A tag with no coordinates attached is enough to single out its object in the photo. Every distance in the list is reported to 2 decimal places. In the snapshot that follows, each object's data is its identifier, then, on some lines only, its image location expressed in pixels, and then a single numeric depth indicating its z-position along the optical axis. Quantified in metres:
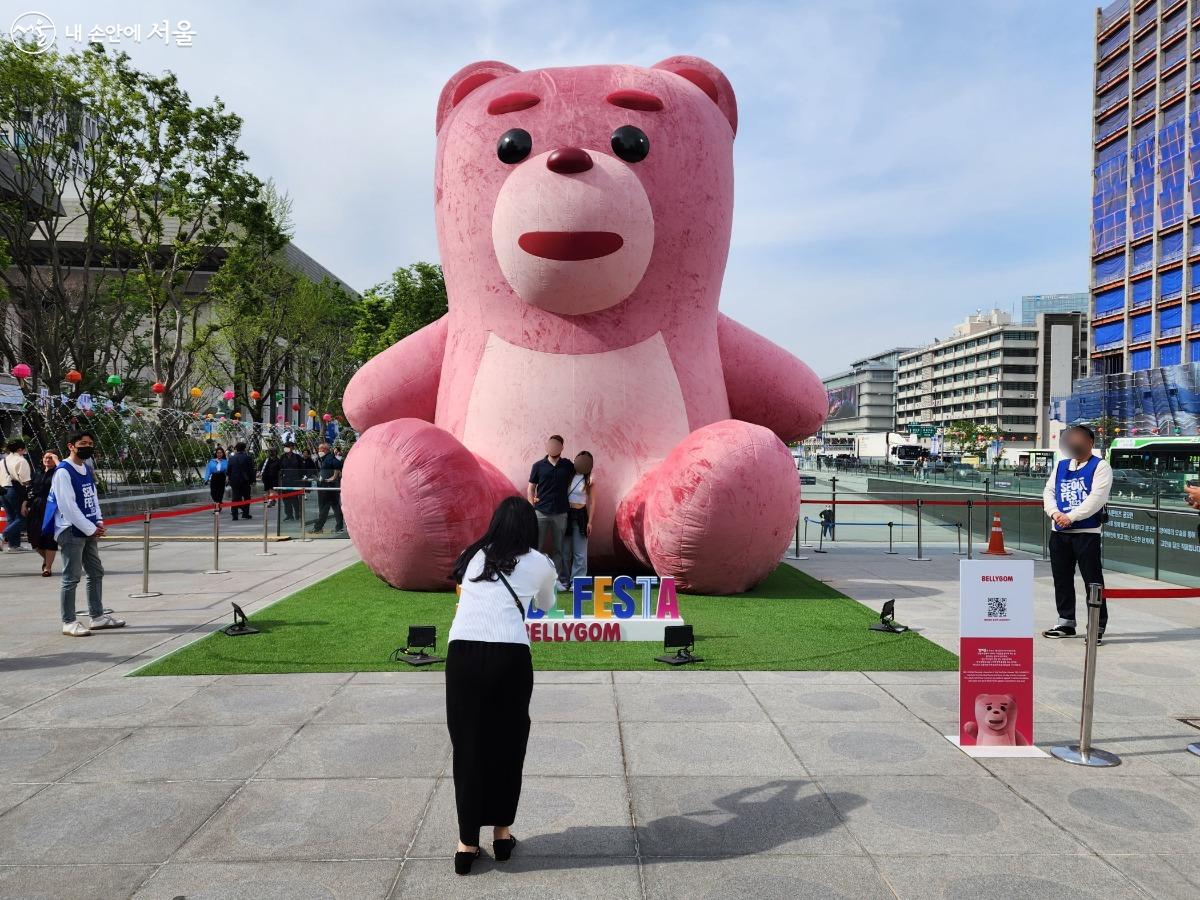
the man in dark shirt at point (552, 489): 7.12
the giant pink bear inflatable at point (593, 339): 6.89
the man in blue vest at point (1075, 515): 6.23
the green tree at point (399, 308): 31.50
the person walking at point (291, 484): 13.72
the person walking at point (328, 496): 13.45
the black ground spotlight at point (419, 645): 5.32
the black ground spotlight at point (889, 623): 6.46
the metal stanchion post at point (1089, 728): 3.84
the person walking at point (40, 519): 9.14
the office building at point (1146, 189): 54.19
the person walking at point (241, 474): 16.39
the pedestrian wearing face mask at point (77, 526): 6.15
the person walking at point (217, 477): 17.05
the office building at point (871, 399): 134.62
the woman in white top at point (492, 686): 2.79
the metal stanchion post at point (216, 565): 9.54
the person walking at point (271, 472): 16.11
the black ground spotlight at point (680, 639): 5.49
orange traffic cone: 12.57
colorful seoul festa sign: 6.02
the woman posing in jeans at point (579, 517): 7.27
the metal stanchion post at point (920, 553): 11.55
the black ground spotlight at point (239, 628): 6.21
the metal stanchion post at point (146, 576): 7.96
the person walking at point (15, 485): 10.87
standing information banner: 3.99
